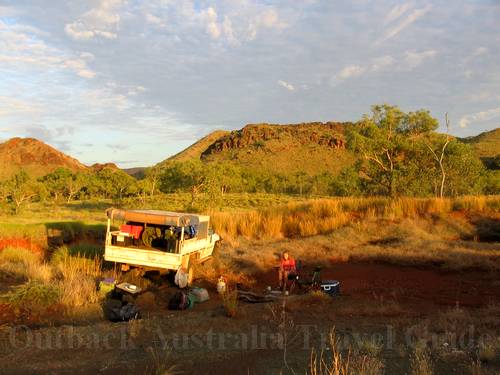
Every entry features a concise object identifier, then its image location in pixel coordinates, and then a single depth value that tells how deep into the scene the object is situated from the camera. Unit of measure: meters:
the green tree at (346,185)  40.65
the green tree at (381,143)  23.90
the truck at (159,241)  11.12
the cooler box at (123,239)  12.53
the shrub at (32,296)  8.92
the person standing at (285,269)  10.98
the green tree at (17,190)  35.31
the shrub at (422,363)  4.89
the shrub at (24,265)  11.85
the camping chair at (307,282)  10.45
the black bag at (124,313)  8.17
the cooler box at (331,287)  10.27
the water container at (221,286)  10.72
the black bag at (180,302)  9.30
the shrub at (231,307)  8.24
